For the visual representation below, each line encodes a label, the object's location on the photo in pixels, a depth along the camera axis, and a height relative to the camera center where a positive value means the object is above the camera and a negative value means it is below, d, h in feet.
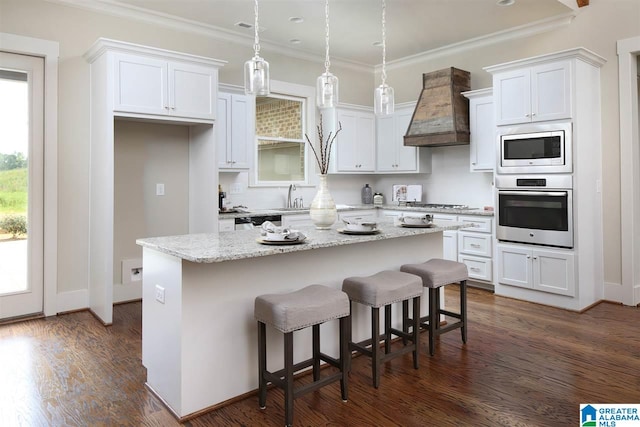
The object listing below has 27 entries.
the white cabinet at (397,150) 19.62 +3.07
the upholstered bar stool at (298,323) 7.16 -1.79
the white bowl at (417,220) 10.73 -0.09
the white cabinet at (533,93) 13.60 +3.96
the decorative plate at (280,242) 8.05 -0.45
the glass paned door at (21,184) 12.79 +1.05
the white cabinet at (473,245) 15.92 -1.11
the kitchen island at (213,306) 7.50 -1.59
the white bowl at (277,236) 8.05 -0.34
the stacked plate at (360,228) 9.47 -0.24
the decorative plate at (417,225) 10.70 -0.22
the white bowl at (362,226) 9.52 -0.20
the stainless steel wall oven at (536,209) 13.64 +0.20
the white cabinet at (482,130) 16.67 +3.30
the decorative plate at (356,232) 9.44 -0.32
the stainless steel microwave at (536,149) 13.56 +2.15
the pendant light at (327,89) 8.98 +2.63
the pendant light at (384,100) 10.14 +2.71
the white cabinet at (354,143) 19.84 +3.43
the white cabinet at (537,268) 13.65 -1.72
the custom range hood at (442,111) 17.17 +4.23
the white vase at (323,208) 9.94 +0.21
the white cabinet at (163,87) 12.46 +3.94
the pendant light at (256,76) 7.95 +2.56
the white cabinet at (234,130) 15.52 +3.17
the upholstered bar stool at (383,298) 8.57 -1.63
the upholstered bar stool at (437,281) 10.11 -1.52
